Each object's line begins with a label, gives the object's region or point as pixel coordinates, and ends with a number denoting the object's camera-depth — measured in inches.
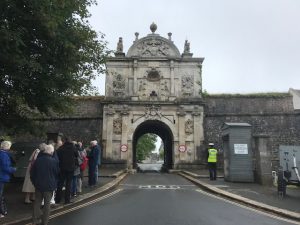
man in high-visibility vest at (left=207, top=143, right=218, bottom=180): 446.3
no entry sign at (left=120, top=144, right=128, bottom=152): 732.0
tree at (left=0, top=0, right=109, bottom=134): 250.5
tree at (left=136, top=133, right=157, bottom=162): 1743.7
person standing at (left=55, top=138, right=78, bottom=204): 256.6
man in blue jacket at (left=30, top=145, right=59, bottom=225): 191.3
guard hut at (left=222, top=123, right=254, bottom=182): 410.2
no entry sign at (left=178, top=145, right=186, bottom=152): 734.7
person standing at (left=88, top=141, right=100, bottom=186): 350.4
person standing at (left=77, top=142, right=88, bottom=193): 302.0
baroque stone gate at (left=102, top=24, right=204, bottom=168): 737.8
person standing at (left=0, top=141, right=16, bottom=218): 209.3
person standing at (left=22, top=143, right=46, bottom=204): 242.2
